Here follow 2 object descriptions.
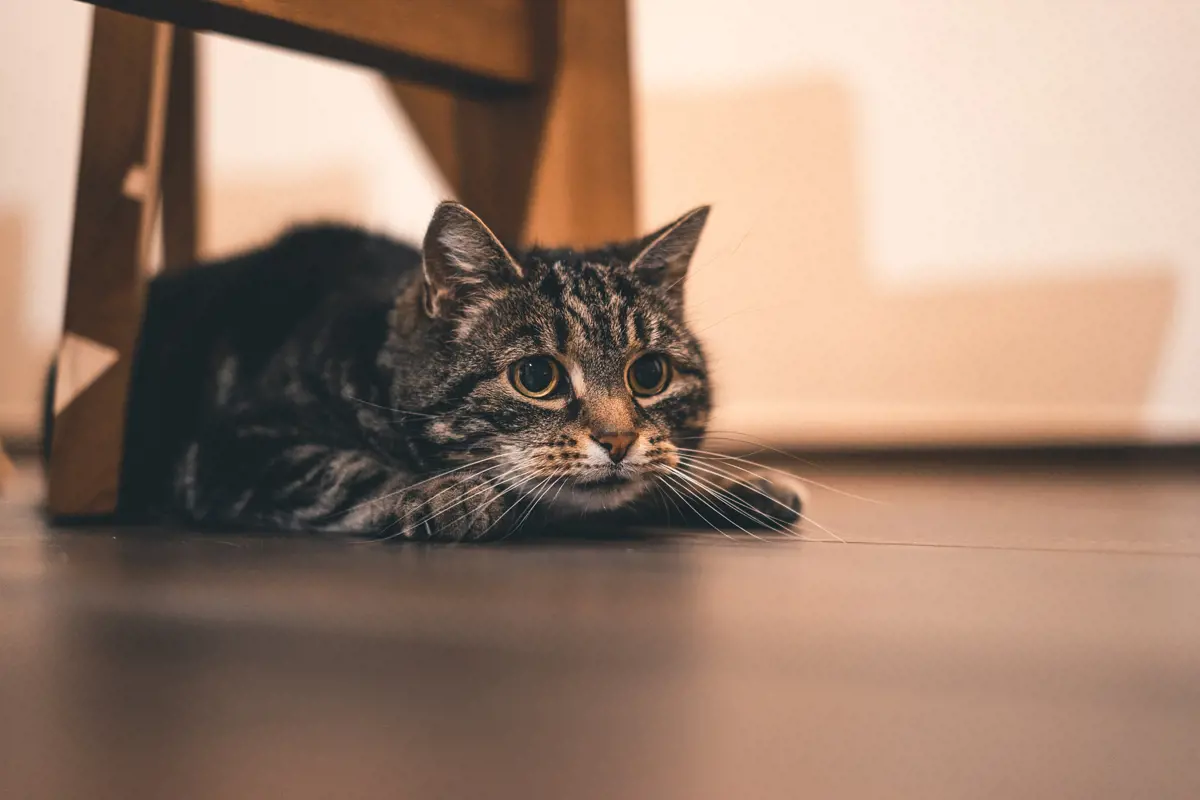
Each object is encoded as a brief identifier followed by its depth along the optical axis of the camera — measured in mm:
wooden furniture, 543
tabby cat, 509
